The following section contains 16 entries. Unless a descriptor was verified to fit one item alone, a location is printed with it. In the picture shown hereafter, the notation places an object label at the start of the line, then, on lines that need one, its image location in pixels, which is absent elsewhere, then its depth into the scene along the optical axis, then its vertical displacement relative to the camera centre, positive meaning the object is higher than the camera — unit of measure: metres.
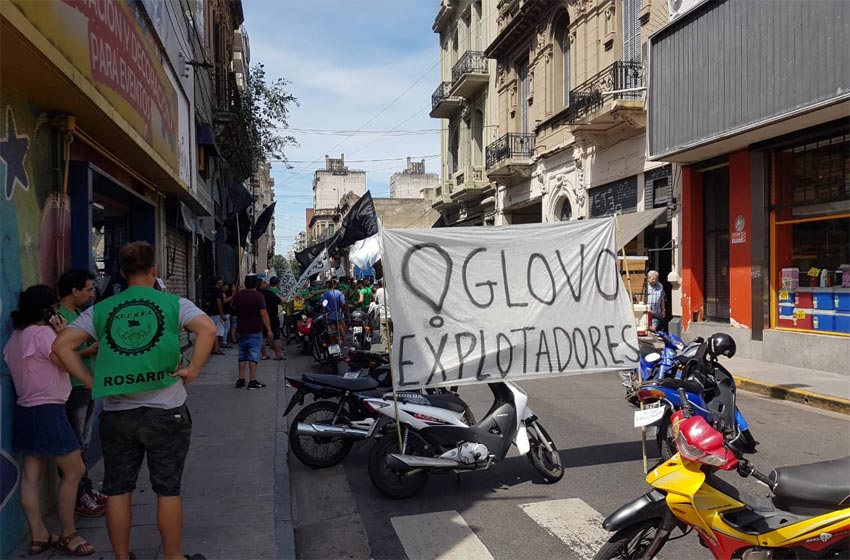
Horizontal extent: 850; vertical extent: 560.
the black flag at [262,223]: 16.80 +1.58
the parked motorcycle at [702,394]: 5.75 -1.10
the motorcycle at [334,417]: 6.09 -1.35
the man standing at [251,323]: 10.12 -0.68
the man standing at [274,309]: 13.58 -0.63
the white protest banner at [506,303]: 5.46 -0.23
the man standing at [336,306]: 13.32 -0.58
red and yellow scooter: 3.24 -1.23
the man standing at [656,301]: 13.35 -0.53
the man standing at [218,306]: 15.09 -0.64
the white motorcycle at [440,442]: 5.30 -1.39
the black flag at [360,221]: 15.11 +1.38
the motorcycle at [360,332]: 13.66 -1.14
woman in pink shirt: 4.09 -0.86
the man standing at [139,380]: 3.58 -0.56
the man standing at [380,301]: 14.74 -0.54
